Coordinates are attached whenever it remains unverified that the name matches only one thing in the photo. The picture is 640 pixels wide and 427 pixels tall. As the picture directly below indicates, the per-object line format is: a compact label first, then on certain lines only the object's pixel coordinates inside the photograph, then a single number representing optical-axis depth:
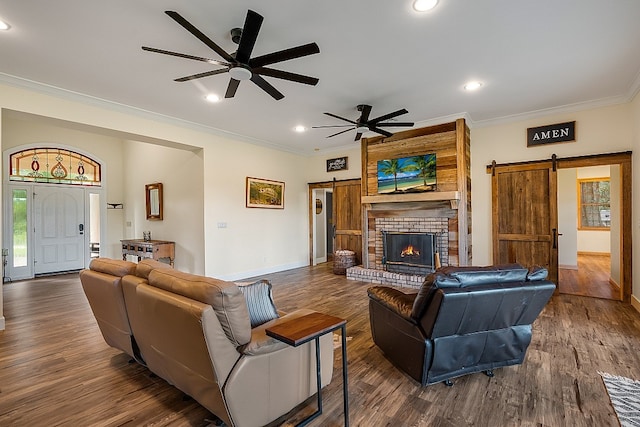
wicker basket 6.71
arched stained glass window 6.56
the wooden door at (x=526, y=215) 4.91
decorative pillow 2.25
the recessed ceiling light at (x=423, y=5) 2.37
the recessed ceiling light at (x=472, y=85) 3.89
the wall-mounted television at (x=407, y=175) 5.39
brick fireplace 5.18
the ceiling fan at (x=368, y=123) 4.38
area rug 1.93
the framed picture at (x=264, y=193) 6.52
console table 5.92
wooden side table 1.56
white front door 6.78
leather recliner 2.09
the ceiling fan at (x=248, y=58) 2.29
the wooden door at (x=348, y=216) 7.17
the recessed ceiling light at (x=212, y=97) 4.20
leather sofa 1.62
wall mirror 6.59
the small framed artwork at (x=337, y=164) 7.32
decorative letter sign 4.77
